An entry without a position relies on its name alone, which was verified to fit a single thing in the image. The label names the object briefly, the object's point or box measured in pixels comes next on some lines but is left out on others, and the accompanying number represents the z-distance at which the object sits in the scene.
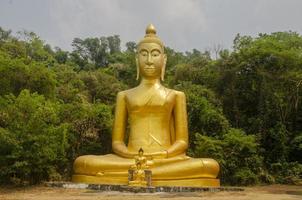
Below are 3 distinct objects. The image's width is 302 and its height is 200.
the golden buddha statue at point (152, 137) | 14.05
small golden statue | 13.20
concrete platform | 11.78
